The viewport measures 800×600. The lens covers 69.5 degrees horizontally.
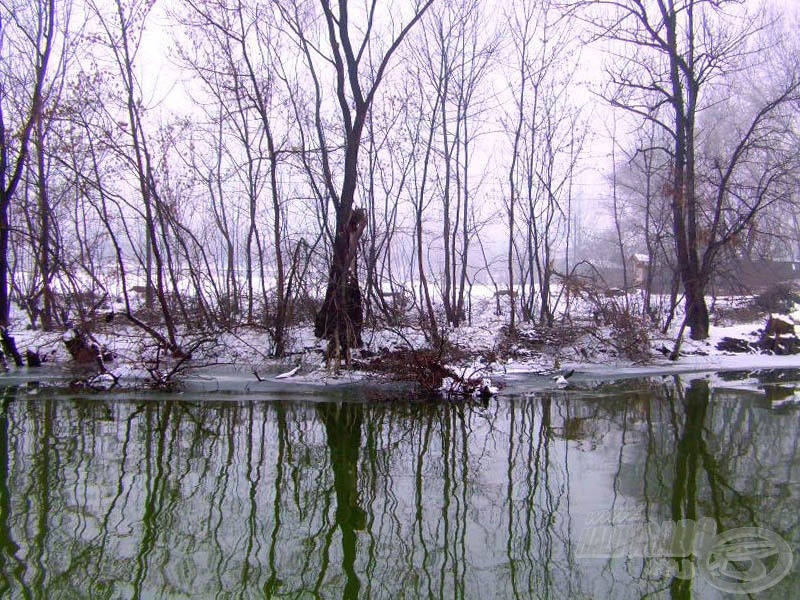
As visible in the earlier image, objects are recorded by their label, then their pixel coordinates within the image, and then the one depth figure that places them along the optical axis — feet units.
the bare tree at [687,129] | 48.21
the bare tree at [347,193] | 43.39
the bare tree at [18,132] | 43.47
